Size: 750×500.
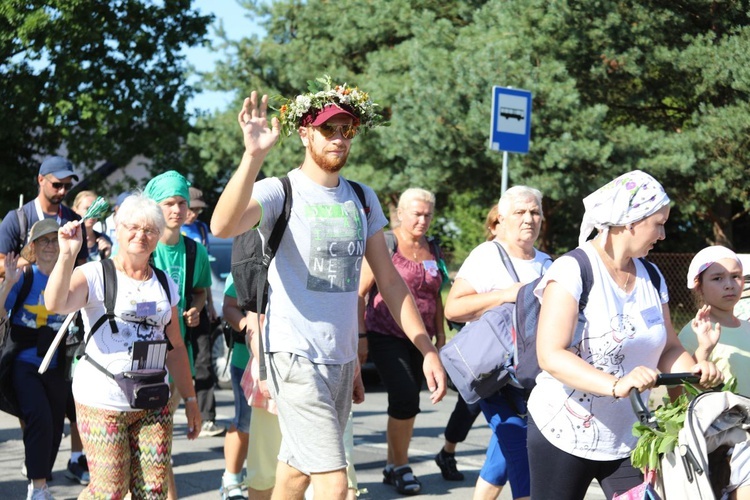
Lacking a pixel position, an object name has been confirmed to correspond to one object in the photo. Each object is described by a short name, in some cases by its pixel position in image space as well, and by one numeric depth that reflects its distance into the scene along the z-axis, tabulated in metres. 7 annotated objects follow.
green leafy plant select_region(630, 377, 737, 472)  3.60
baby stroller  3.49
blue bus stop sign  10.61
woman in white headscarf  3.88
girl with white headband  4.65
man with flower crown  4.29
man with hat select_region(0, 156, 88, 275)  7.16
